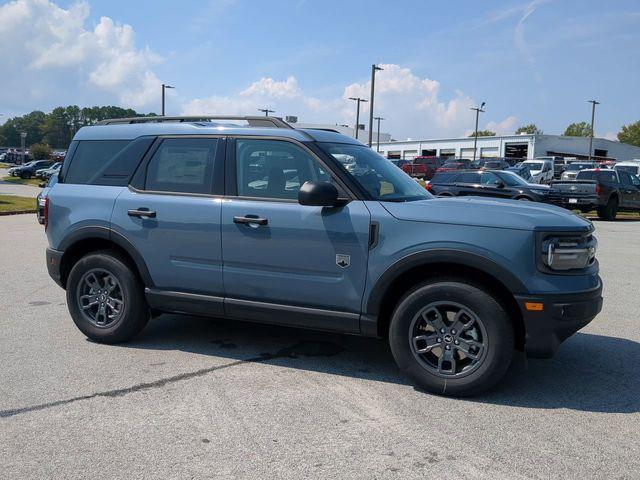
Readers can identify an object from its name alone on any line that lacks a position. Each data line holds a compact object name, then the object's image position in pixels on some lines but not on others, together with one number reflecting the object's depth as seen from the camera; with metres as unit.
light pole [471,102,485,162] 73.32
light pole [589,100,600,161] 70.87
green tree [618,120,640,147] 114.19
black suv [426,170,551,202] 18.14
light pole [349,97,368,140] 63.72
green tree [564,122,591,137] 144.44
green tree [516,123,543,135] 145.70
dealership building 77.25
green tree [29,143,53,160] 65.81
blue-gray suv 4.07
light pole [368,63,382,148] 39.53
